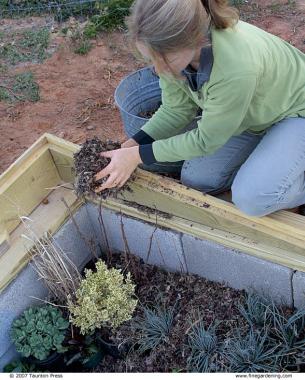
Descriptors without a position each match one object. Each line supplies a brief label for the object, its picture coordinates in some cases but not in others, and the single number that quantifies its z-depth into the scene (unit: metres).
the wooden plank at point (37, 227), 2.54
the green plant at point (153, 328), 2.53
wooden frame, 2.35
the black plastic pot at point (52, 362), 2.54
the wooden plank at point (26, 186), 2.69
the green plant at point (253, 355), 2.29
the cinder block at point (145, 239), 2.68
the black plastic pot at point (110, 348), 2.60
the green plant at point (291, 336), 2.30
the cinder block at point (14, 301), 2.53
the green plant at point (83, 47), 4.57
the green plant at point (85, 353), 2.58
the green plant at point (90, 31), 4.73
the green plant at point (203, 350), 2.39
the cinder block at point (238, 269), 2.42
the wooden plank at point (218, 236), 2.34
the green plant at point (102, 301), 2.51
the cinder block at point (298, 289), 2.34
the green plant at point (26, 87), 4.19
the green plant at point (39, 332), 2.52
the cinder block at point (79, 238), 2.78
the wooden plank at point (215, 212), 2.32
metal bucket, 2.96
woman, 1.96
